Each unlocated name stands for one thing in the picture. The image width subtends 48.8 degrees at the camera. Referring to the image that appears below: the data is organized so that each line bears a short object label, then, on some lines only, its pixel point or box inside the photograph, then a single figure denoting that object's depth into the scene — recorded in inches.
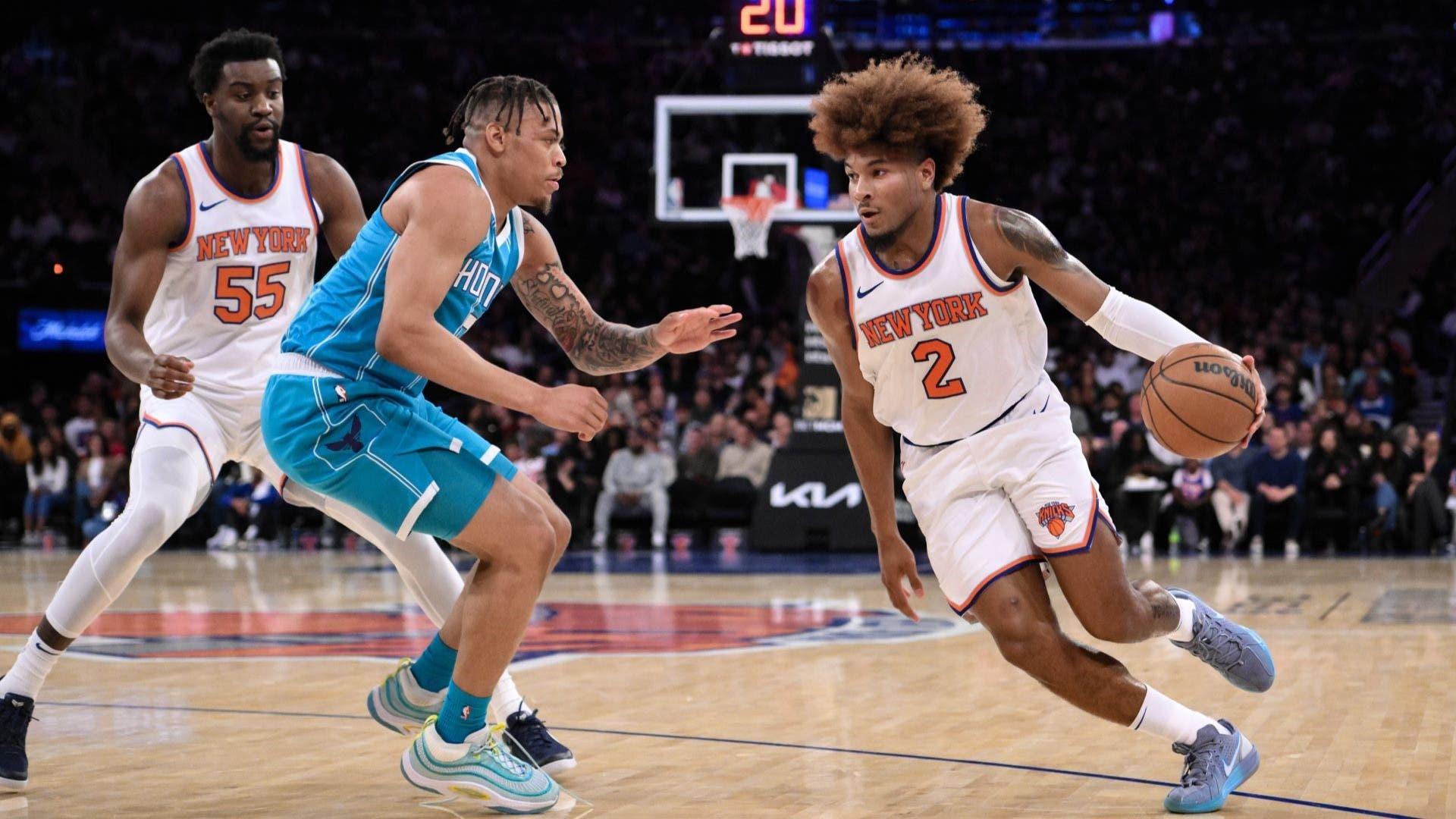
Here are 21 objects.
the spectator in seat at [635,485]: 628.4
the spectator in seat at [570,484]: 636.1
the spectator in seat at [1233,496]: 593.6
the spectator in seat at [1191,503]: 590.2
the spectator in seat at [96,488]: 655.8
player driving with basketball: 172.4
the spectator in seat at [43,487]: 669.3
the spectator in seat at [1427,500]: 578.2
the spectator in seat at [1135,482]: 588.7
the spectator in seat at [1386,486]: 584.1
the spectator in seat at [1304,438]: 603.8
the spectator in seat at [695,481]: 631.2
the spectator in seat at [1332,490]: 586.6
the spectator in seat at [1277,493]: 588.4
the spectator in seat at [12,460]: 681.6
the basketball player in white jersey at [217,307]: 189.3
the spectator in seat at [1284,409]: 615.5
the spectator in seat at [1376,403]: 628.1
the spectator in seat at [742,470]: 627.2
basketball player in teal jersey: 162.4
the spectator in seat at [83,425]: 709.3
